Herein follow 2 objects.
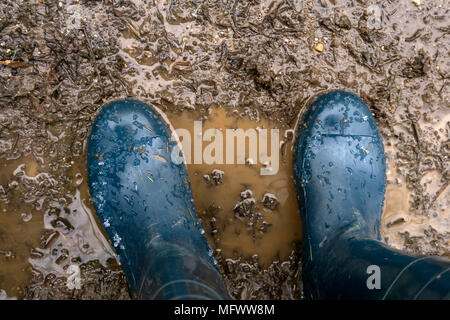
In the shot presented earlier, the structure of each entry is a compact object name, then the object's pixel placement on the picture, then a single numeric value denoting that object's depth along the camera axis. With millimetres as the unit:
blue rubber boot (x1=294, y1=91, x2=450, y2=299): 646
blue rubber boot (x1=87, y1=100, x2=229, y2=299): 662
